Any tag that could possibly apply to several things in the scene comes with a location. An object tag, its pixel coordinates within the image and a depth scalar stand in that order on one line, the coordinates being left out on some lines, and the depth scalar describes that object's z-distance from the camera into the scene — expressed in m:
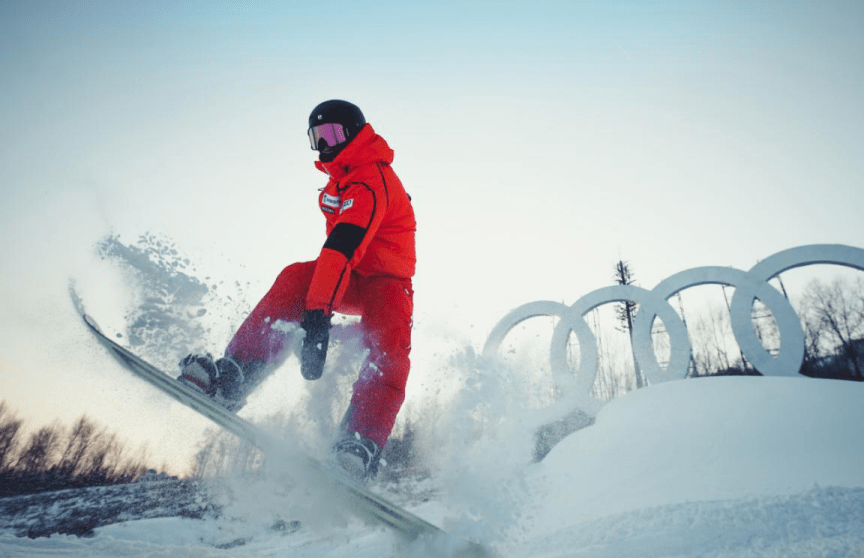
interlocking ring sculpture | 8.24
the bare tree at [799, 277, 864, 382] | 22.38
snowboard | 1.63
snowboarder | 1.85
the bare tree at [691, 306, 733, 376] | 27.12
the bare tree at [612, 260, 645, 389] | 25.61
